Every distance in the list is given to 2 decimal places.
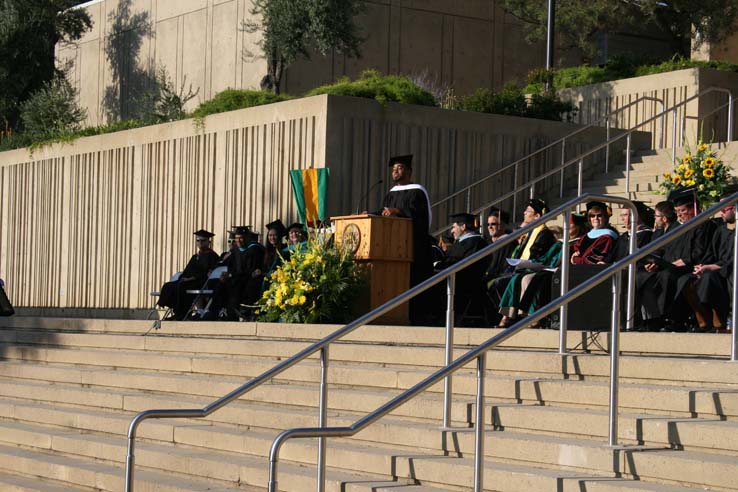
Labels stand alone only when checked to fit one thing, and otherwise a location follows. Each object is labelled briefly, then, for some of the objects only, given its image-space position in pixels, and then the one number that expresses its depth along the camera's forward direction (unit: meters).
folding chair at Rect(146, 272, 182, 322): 16.59
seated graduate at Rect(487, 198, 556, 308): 11.49
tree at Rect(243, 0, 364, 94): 22.31
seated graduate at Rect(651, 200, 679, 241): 11.25
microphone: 15.66
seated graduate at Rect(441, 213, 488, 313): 12.14
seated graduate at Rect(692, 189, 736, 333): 9.34
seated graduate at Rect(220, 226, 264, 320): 14.75
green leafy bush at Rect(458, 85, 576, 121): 18.42
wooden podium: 12.00
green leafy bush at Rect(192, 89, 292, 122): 18.03
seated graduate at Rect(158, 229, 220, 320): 16.16
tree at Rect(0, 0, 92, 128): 29.92
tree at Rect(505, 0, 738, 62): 23.89
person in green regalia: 10.92
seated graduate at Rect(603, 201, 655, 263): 10.99
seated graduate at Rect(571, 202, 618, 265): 11.08
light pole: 22.09
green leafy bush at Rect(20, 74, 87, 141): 24.98
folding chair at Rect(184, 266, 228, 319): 15.29
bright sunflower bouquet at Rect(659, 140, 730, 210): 13.67
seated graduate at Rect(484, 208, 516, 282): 12.49
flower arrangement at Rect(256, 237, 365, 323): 11.94
